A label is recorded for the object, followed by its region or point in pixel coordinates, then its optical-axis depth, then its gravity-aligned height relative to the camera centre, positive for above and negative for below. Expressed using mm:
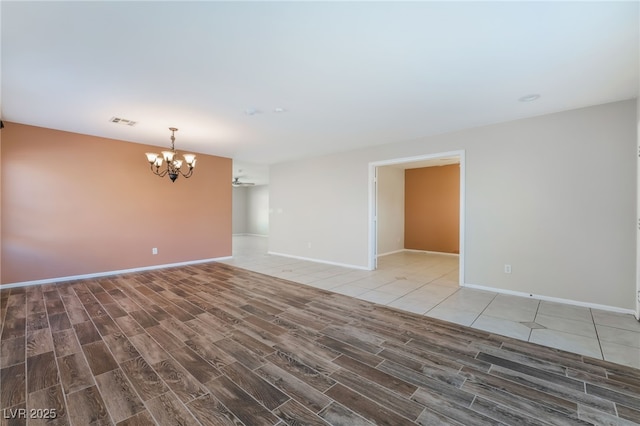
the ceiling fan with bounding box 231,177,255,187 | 11342 +1266
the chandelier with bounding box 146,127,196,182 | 4575 +886
